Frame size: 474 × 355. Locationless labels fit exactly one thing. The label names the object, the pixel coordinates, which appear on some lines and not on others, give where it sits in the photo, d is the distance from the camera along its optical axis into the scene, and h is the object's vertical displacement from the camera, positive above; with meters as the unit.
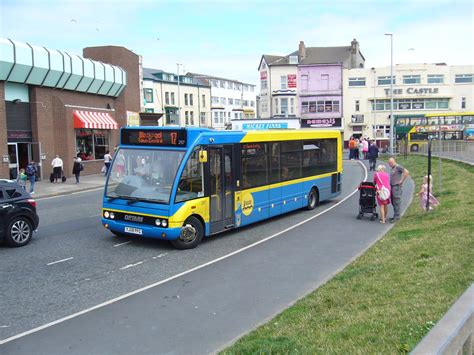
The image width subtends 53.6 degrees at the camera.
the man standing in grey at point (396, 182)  12.87 -1.37
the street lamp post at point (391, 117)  41.03 +1.12
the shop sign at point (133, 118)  37.28 +1.82
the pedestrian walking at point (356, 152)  41.59 -1.58
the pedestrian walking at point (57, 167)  26.64 -1.42
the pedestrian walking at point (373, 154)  29.44 -1.27
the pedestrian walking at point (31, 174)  22.44 -1.48
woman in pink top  12.98 -1.43
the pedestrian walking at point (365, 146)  40.53 -1.10
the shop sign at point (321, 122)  68.88 +1.84
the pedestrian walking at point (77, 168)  26.53 -1.47
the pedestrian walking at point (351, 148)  41.47 -1.22
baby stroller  13.63 -1.92
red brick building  25.73 +2.51
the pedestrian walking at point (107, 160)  30.34 -1.23
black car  10.27 -1.60
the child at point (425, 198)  13.27 -1.89
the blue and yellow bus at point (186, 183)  9.98 -1.01
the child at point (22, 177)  21.27 -1.52
